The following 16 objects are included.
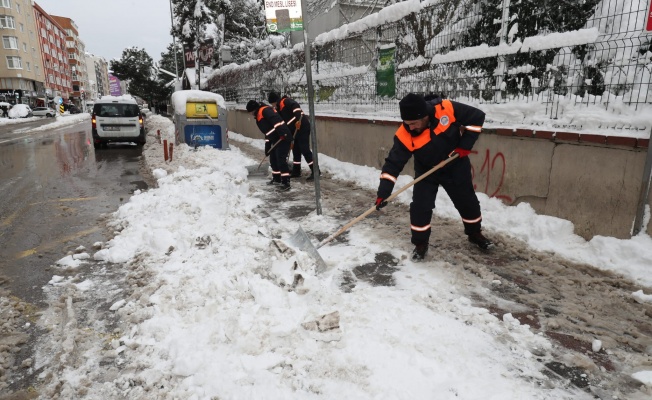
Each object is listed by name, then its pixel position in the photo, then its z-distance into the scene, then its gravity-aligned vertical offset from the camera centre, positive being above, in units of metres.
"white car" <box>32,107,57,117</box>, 42.82 -1.01
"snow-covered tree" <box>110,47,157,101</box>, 44.94 +3.41
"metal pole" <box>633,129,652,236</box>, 3.52 -0.82
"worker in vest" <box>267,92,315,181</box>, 7.89 -0.39
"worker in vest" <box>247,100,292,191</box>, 7.34 -0.65
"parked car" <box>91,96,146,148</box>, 13.66 -0.64
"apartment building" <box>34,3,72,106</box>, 65.69 +8.43
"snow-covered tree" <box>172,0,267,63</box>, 27.45 +5.66
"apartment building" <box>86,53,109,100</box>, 114.53 +8.56
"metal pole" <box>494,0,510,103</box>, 5.21 +0.50
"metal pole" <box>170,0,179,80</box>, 28.55 +5.96
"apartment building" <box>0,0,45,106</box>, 52.50 +6.20
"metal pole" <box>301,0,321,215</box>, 4.56 +0.06
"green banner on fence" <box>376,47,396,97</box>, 7.45 +0.52
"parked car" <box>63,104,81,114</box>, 58.84 -0.94
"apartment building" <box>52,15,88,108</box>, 88.00 +10.12
